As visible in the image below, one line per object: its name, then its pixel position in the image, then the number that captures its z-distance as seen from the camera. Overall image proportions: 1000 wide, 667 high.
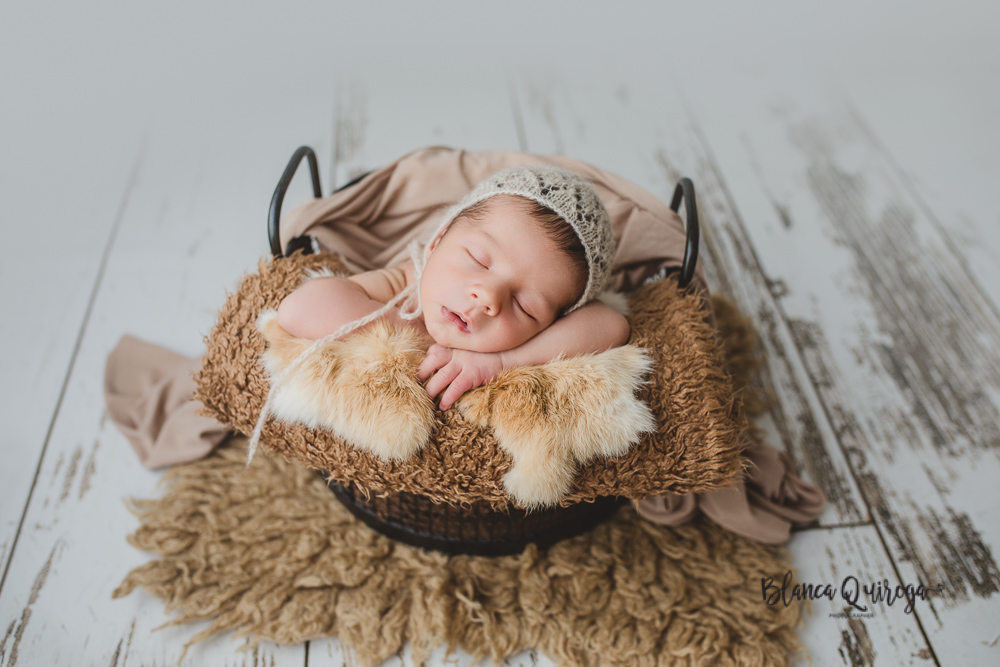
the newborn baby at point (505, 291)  0.94
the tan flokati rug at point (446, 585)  1.08
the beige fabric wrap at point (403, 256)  1.20
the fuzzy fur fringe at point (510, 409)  0.86
